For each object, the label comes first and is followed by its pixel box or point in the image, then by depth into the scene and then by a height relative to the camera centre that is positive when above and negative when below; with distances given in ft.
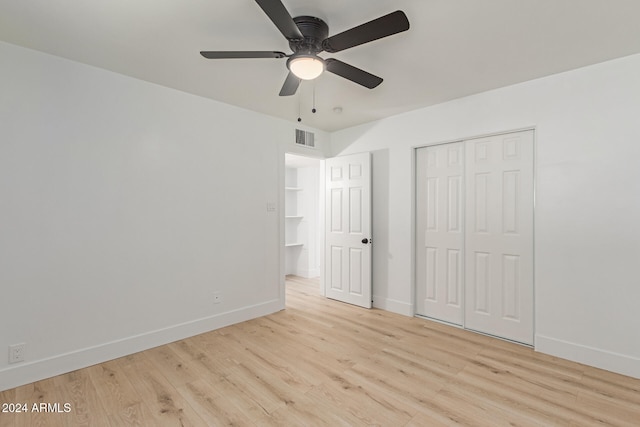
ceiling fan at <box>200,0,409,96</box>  5.22 +3.42
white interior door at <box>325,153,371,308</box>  13.57 -0.64
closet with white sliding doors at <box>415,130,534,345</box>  9.94 -0.62
